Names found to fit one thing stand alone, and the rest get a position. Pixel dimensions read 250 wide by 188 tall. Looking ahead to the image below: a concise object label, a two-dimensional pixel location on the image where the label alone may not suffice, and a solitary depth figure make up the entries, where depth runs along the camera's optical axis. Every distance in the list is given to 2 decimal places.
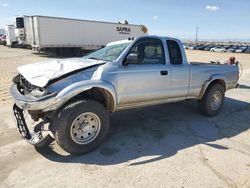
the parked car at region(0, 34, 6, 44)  30.88
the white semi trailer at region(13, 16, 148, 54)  15.94
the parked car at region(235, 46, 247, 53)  35.71
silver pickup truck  2.82
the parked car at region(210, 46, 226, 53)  37.51
